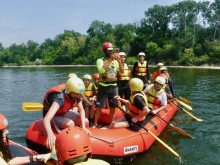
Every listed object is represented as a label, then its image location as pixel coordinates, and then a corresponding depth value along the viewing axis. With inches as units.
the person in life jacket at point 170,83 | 313.1
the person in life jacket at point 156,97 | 224.1
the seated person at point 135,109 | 184.7
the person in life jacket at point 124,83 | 254.4
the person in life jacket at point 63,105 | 138.4
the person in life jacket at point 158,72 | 321.7
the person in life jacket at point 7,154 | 110.4
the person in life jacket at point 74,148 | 66.5
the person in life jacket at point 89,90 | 243.3
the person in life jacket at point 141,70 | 295.8
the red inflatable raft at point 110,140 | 168.1
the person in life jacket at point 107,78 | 185.5
